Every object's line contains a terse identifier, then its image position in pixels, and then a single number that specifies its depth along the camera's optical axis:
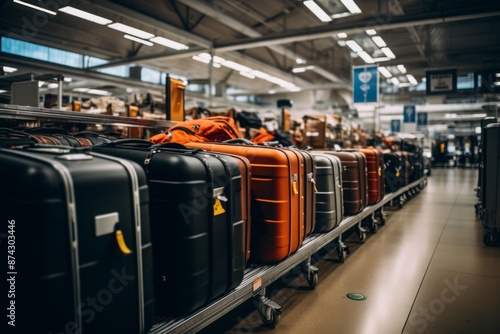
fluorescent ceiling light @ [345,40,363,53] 9.08
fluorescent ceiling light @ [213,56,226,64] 11.09
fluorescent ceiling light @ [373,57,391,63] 10.68
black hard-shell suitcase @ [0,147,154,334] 1.18
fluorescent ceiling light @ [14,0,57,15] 6.43
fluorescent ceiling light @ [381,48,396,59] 9.68
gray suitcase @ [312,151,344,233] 3.56
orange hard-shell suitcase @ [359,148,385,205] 5.26
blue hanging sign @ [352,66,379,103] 9.48
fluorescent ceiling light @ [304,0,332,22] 6.67
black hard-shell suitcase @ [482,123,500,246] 4.48
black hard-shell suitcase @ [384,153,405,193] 6.85
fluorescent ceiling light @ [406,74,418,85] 14.76
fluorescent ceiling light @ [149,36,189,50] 8.73
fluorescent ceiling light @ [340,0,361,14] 6.33
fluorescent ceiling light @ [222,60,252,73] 11.38
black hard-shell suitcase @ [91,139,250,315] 1.75
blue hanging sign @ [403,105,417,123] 17.09
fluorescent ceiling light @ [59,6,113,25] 6.99
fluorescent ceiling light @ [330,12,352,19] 7.27
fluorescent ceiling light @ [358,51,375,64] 9.89
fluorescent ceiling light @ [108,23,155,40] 7.85
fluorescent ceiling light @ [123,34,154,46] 8.79
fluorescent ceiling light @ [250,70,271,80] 12.88
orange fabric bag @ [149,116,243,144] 2.91
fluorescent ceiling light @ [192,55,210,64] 11.23
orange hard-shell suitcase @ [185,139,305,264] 2.53
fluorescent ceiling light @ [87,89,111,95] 15.19
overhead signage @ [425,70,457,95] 11.53
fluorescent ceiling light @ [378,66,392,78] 12.37
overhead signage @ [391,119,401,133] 20.05
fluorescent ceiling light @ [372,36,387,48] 8.79
